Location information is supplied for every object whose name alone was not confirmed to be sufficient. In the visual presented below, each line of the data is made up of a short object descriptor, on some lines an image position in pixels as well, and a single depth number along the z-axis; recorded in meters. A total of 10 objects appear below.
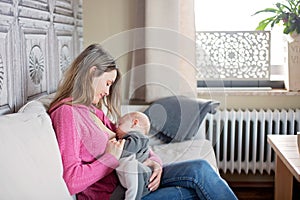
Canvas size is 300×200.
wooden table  2.48
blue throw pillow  2.86
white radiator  3.21
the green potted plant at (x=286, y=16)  3.19
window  3.45
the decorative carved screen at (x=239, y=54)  3.36
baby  1.71
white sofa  1.34
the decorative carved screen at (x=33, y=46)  1.93
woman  1.63
